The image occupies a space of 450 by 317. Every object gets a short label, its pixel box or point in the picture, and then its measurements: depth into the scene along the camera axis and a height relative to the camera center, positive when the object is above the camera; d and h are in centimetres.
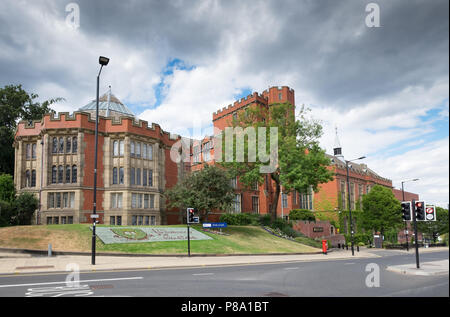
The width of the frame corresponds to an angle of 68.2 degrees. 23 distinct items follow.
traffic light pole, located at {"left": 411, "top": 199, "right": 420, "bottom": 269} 1534 -93
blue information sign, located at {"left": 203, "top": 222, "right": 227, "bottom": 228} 3303 -327
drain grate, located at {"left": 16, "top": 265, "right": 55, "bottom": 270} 1650 -367
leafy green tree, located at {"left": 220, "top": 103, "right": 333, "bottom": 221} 3791 +426
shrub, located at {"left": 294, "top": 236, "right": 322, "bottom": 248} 3866 -595
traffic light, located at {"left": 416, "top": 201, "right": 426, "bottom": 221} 1529 -94
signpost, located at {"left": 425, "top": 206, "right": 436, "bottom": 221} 1391 -100
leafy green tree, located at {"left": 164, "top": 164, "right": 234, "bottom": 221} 3269 +14
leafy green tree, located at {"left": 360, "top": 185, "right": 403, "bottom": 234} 5644 -352
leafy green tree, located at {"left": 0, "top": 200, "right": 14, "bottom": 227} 2906 -165
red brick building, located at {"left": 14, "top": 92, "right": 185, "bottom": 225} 3406 +266
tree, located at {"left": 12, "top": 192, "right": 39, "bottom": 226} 3222 -131
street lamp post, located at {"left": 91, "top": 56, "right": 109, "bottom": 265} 1884 +777
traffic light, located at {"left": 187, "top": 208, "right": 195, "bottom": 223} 2439 -167
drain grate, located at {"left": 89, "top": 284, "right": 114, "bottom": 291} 1112 -318
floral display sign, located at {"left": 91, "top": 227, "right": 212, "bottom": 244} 2617 -354
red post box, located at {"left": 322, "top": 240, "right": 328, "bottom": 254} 3353 -575
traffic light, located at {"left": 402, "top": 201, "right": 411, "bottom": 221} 1607 -98
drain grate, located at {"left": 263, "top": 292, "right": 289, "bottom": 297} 989 -309
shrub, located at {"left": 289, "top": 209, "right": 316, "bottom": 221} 4982 -361
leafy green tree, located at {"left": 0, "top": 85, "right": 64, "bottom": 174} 4319 +1149
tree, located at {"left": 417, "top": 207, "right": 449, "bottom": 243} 4917 -612
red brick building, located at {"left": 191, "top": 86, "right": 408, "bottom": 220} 5384 +52
